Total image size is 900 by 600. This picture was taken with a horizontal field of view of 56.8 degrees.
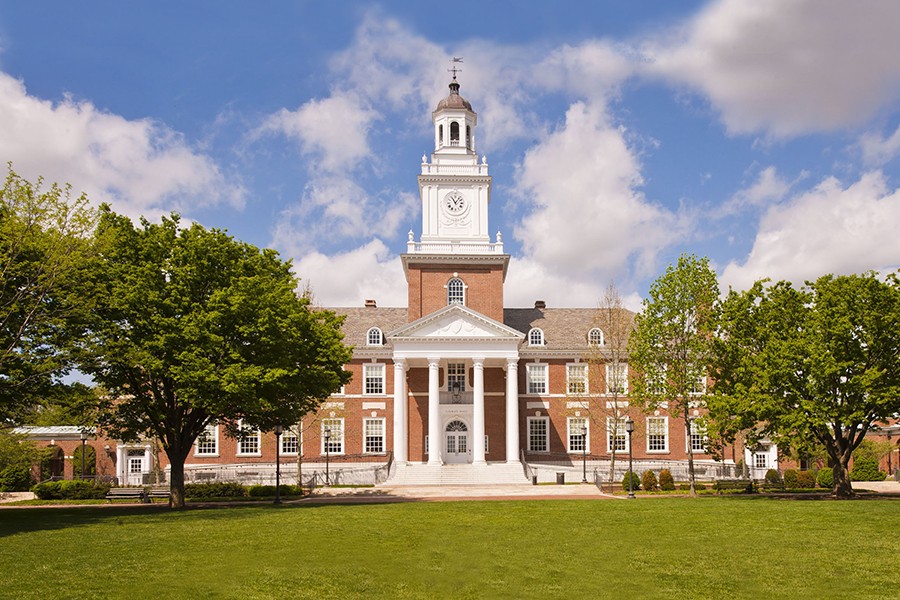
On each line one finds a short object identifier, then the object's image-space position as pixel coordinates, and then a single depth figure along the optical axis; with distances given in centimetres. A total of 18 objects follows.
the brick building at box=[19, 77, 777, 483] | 5109
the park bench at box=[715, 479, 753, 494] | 3947
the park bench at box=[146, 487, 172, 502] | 3836
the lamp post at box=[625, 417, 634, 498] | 3461
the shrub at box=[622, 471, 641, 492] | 4114
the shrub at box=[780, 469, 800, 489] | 4178
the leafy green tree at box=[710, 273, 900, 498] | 3112
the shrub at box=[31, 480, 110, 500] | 3922
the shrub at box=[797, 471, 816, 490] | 4184
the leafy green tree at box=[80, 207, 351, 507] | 2956
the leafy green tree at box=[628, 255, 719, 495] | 3672
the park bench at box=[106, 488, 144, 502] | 3791
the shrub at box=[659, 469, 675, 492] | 4025
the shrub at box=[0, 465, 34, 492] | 4762
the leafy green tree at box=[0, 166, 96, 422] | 2566
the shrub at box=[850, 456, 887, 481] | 5162
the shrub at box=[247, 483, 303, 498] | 3891
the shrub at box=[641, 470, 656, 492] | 4031
